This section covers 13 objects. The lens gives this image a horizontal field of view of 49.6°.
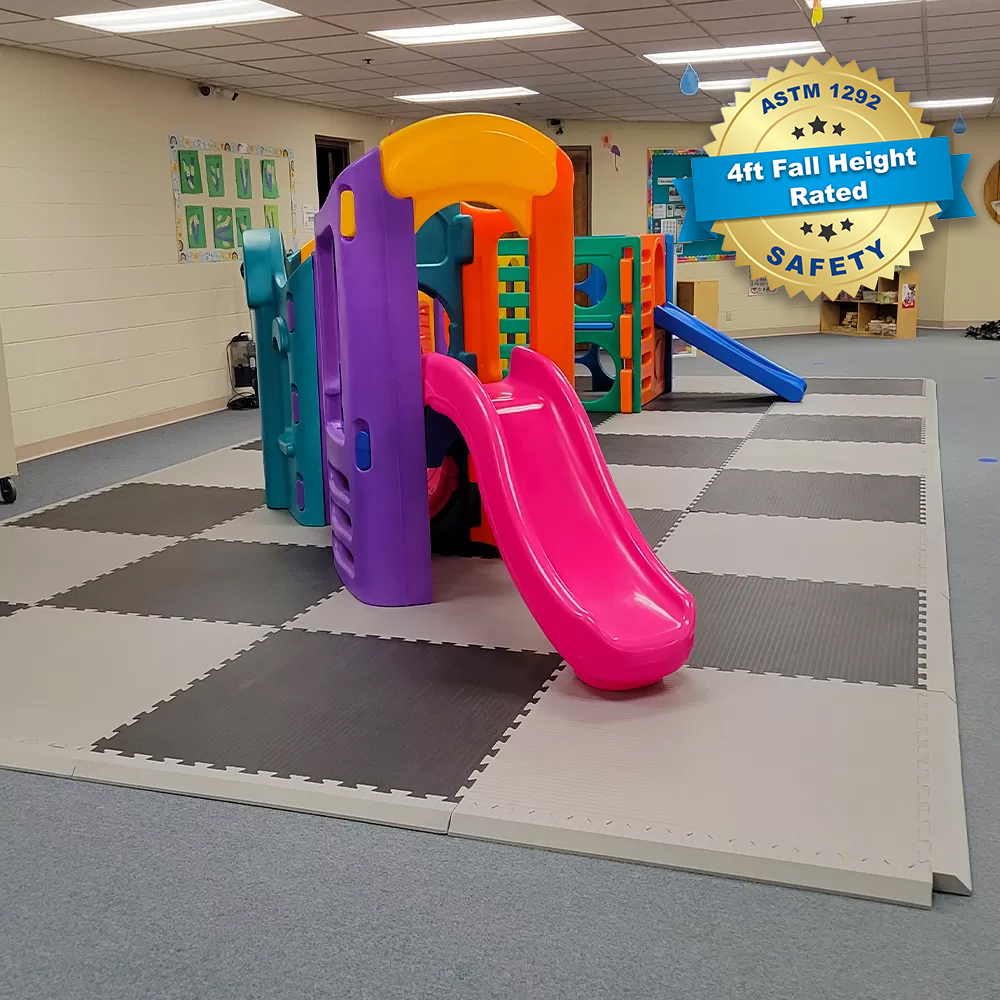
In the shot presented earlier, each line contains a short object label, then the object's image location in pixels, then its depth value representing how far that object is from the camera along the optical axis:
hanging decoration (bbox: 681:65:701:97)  5.06
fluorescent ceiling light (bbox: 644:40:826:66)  7.68
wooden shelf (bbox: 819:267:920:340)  12.62
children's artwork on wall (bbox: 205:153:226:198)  8.20
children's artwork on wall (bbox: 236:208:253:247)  8.61
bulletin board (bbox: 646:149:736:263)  12.37
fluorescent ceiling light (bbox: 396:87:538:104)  9.29
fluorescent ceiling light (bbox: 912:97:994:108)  10.91
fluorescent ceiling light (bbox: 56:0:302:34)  5.78
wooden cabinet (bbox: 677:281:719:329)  12.72
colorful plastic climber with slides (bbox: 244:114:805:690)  3.05
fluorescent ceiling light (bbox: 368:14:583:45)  6.57
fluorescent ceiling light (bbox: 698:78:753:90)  9.25
